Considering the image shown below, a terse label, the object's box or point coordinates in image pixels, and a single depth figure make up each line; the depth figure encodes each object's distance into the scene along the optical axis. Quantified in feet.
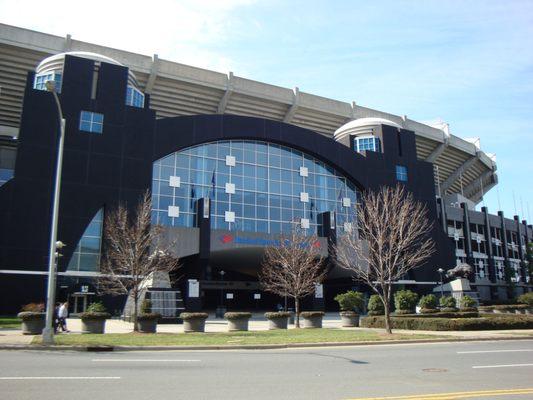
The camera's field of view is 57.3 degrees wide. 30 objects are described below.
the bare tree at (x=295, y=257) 109.40
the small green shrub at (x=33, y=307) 112.57
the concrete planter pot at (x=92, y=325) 80.23
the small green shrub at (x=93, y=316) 79.92
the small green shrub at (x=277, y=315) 95.03
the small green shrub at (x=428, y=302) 132.57
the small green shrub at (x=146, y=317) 82.74
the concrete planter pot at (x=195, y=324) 87.45
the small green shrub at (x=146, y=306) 110.01
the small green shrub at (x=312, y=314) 97.31
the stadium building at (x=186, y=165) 134.00
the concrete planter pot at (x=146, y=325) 82.99
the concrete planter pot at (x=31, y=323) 77.66
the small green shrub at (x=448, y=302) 146.97
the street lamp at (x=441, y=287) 185.78
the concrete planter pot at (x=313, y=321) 97.71
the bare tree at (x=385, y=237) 83.32
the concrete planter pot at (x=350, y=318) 99.86
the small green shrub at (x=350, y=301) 120.57
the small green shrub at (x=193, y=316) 87.20
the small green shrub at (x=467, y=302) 141.08
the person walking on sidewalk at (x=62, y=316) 83.10
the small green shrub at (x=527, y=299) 184.44
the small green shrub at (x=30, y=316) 77.46
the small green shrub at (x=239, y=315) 88.53
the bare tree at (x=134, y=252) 90.20
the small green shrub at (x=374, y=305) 118.32
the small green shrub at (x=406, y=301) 131.75
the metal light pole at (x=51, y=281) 60.44
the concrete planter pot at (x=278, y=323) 95.50
